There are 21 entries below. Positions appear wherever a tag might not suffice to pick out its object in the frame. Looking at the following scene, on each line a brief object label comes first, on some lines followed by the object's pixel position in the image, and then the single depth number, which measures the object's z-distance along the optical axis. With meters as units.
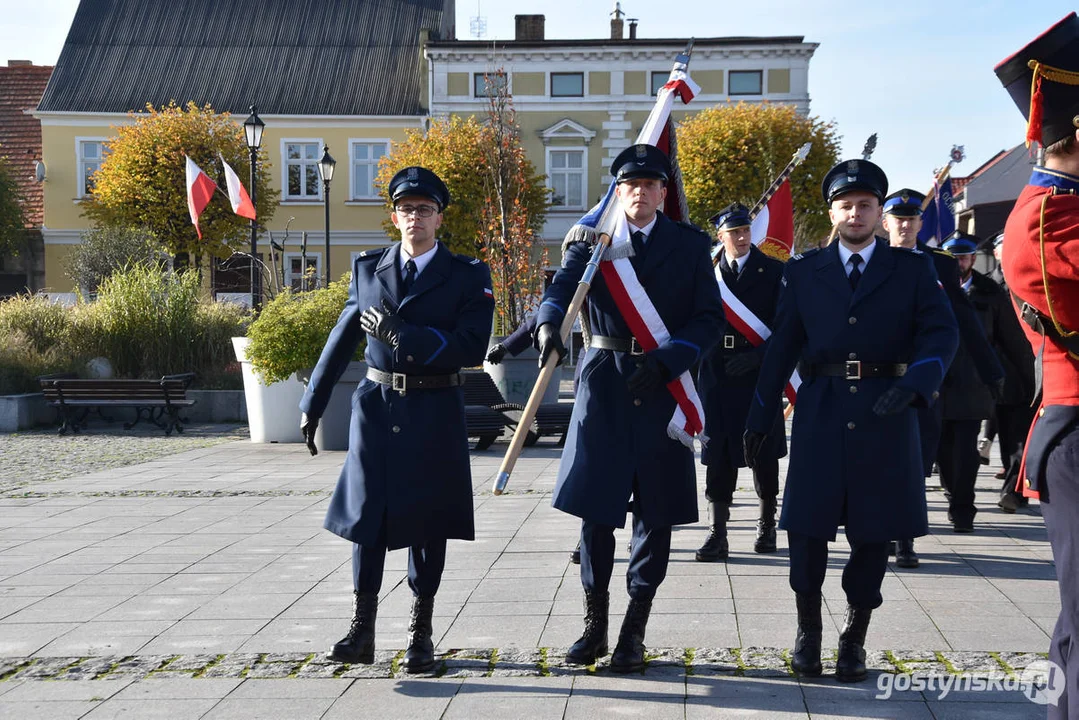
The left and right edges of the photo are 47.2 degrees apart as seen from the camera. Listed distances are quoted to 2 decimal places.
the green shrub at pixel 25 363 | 17.52
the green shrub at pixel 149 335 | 18.83
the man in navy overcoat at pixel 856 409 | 4.72
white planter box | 14.38
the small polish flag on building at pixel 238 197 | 21.38
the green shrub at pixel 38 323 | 18.81
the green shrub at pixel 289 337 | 13.52
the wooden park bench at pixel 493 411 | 13.41
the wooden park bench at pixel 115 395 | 16.31
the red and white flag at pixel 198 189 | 22.94
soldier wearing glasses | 4.91
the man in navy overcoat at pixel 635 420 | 4.85
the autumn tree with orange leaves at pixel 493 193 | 19.02
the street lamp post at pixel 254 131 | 22.00
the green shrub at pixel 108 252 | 31.80
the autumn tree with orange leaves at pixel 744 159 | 34.50
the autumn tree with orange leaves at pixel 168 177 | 34.69
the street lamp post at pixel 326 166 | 24.52
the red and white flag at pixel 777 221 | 11.49
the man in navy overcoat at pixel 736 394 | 7.27
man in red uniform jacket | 3.30
